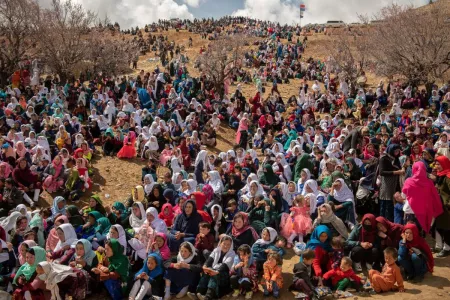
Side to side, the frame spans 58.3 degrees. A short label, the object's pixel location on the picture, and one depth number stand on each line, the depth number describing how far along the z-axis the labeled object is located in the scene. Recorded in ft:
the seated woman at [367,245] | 18.35
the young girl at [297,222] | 22.00
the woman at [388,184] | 22.65
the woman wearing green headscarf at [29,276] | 17.08
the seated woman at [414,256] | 17.52
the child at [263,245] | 18.85
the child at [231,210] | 23.90
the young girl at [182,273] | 18.15
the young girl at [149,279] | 17.79
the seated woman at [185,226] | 20.75
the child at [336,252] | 17.85
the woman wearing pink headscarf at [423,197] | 19.98
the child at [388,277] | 16.80
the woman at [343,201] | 23.00
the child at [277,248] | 18.75
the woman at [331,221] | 20.27
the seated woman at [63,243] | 19.30
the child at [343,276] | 17.04
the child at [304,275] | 16.89
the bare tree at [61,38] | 61.67
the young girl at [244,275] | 17.78
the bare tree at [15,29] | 60.23
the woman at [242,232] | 20.38
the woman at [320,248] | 18.04
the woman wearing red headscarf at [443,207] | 19.97
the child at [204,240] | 19.89
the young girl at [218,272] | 17.66
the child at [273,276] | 17.46
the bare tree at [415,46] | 59.57
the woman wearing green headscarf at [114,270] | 18.06
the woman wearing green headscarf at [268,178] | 28.68
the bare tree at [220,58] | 65.98
